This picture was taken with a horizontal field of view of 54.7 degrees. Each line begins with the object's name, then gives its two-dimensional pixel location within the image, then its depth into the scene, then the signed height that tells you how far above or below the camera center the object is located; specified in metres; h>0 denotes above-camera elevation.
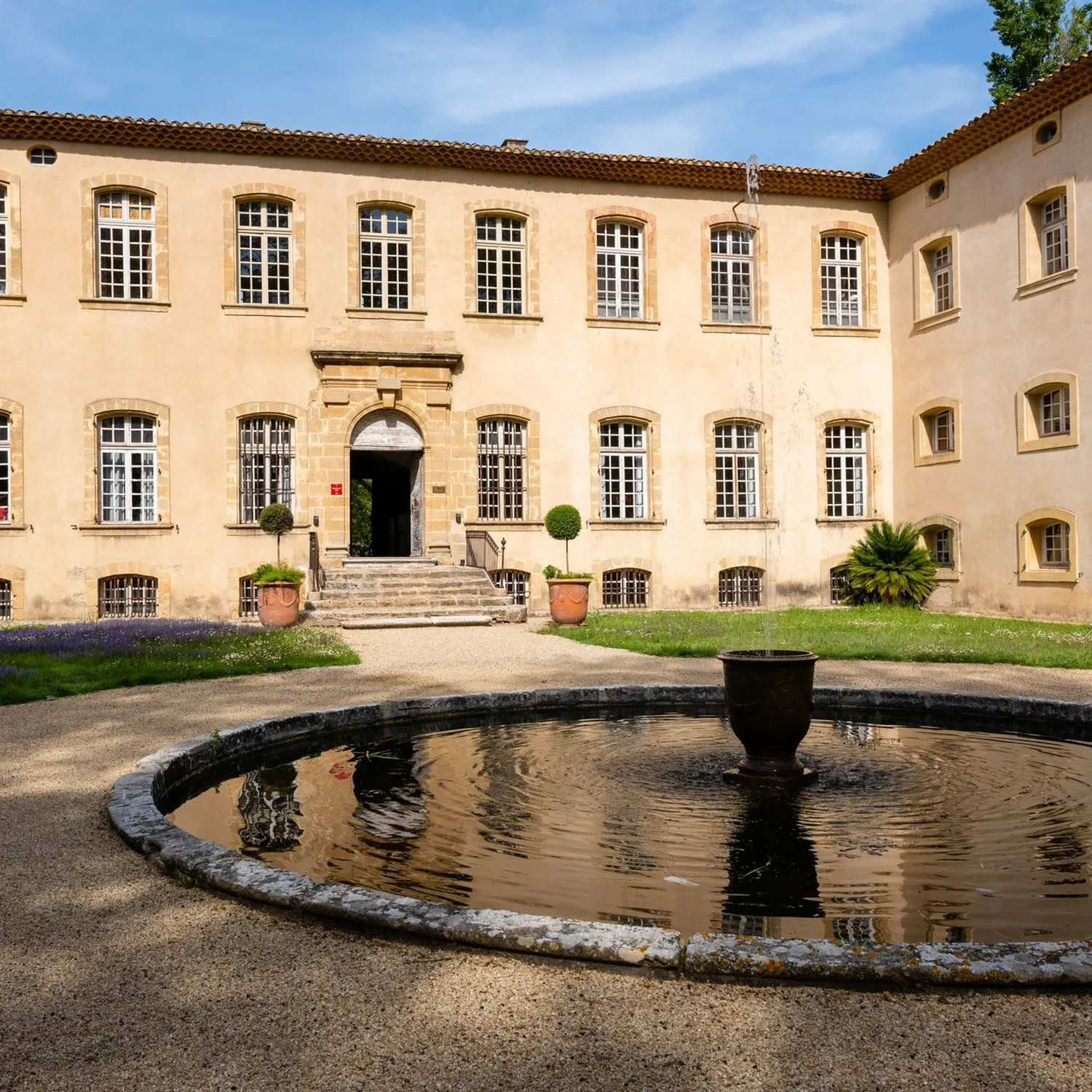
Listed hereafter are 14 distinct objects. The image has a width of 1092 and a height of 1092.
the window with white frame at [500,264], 19.73 +5.79
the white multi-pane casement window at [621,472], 20.08 +1.89
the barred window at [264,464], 18.62 +2.03
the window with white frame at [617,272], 20.22 +5.74
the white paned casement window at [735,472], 20.61 +1.88
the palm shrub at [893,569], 19.30 -0.07
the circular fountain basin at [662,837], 3.19 -1.16
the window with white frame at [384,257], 19.23 +5.84
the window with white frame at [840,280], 21.14 +5.76
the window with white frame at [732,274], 20.70 +5.79
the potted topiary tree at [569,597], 16.41 -0.38
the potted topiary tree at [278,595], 15.66 -0.24
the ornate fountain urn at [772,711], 5.62 -0.77
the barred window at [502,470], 19.58 +1.94
